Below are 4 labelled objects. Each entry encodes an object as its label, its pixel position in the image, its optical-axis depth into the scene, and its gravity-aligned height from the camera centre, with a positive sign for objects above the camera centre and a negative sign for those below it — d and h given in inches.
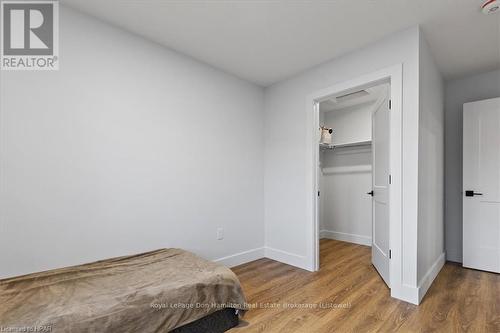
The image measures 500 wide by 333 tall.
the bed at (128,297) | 50.4 -30.6
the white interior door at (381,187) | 100.7 -8.9
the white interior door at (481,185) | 115.0 -8.7
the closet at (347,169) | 166.4 -1.3
